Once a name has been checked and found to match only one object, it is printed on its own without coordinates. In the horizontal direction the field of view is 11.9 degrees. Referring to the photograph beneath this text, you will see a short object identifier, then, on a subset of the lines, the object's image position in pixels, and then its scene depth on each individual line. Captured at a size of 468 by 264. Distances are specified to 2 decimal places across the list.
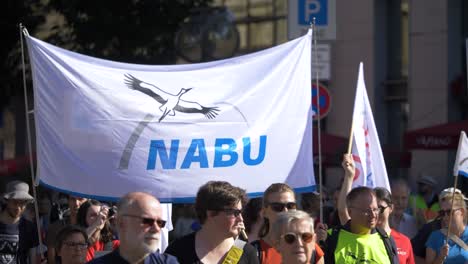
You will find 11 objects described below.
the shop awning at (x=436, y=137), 29.48
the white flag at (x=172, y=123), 14.98
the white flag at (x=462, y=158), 17.89
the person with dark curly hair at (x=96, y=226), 16.15
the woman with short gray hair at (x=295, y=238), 11.13
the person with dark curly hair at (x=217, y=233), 12.44
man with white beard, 10.42
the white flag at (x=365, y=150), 16.96
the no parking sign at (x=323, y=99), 26.61
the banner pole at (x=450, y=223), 17.19
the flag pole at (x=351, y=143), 16.35
